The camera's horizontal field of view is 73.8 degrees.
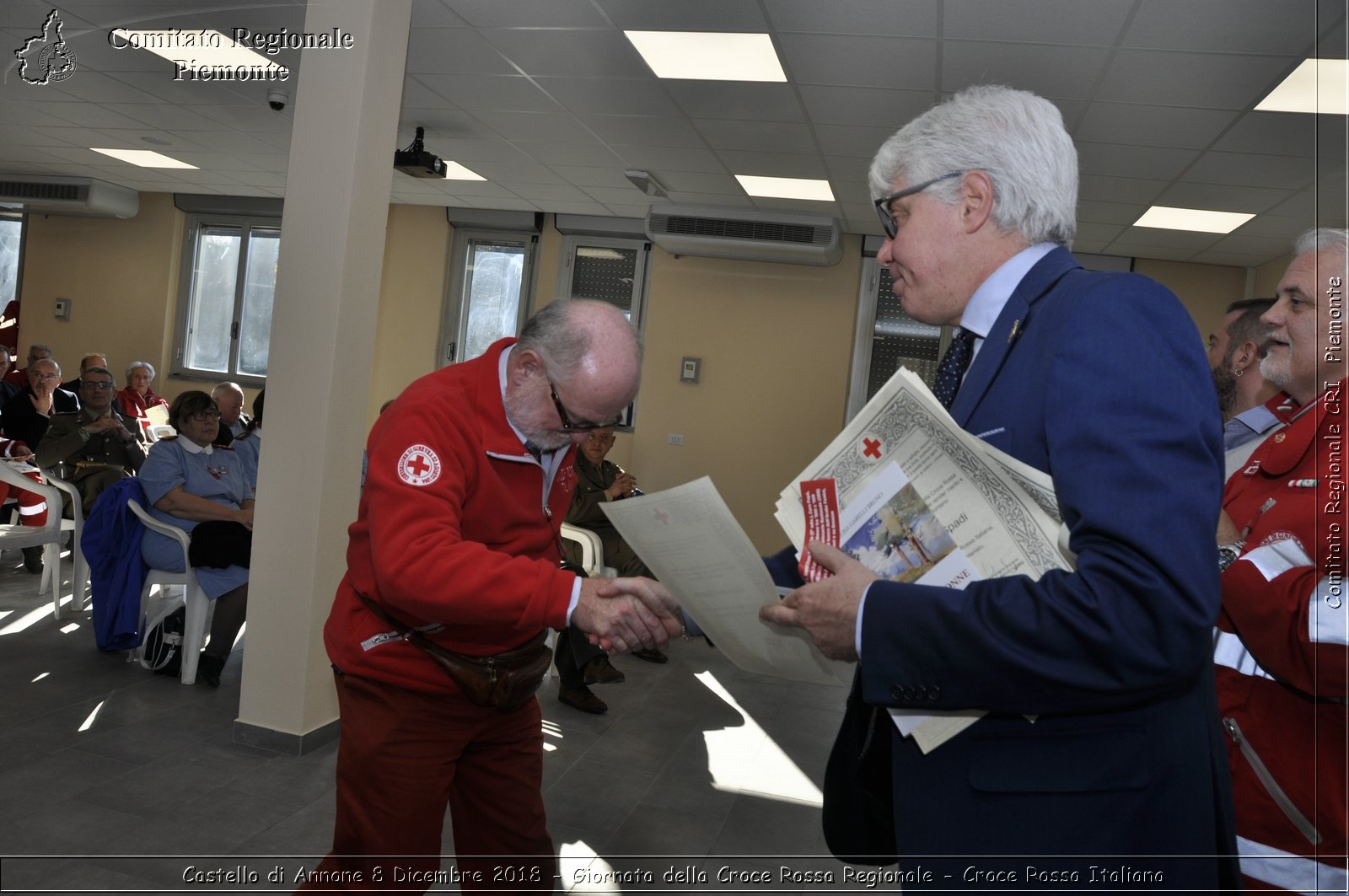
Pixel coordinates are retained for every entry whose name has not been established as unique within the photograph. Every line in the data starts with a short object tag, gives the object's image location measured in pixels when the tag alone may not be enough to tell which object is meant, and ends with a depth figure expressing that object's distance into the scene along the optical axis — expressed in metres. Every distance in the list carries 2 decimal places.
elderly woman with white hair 7.84
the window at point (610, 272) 9.08
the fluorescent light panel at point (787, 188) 6.87
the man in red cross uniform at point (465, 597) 1.48
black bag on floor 4.20
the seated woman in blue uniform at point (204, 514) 4.21
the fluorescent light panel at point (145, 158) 8.26
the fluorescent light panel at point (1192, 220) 6.29
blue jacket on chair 4.29
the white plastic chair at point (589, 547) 5.40
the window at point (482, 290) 9.30
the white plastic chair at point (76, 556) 5.09
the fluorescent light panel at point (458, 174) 7.54
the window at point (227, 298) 9.96
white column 3.29
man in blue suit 0.85
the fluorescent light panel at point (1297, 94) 4.01
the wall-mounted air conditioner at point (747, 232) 7.82
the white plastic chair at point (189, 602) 4.14
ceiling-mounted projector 6.12
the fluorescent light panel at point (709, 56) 4.45
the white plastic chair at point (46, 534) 4.89
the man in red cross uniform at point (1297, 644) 1.21
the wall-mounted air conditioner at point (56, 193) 9.52
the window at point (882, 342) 8.50
